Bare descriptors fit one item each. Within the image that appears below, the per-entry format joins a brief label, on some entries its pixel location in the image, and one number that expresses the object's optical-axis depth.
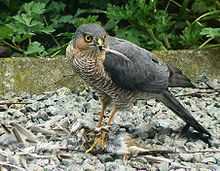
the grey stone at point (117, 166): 7.14
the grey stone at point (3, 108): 8.76
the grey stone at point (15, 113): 8.53
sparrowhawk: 7.43
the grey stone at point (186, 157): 7.42
